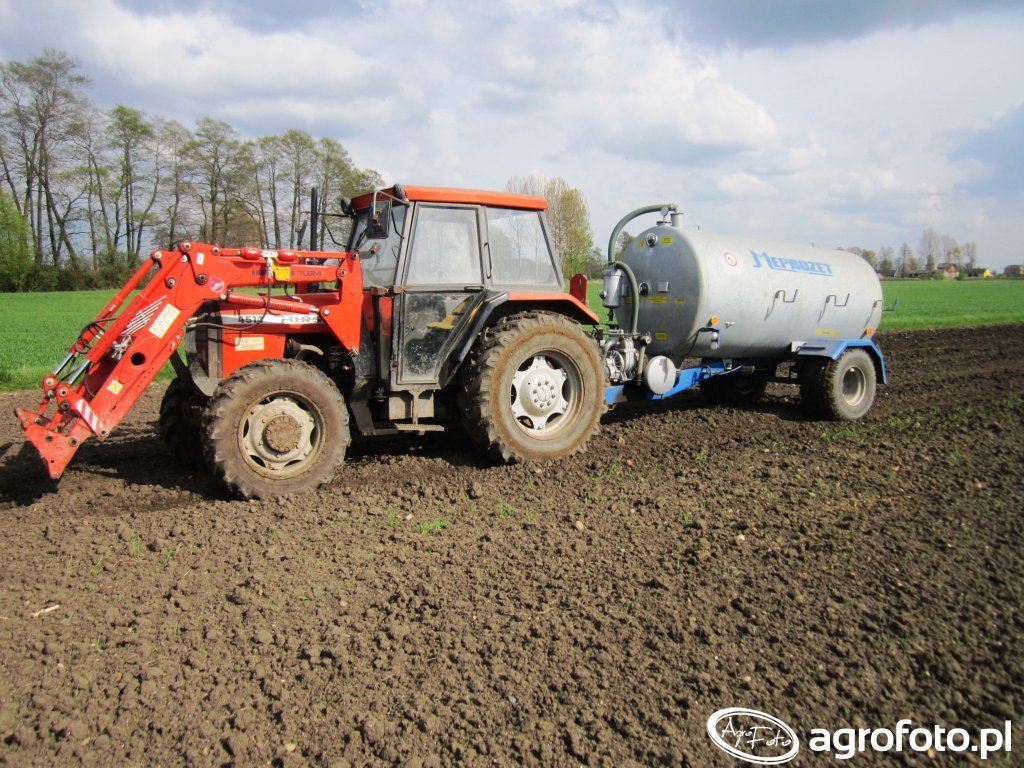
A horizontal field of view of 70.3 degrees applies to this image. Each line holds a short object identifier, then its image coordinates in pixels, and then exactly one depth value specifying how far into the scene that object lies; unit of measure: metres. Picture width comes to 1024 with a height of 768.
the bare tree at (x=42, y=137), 40.66
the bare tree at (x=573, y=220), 43.57
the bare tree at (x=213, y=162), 42.62
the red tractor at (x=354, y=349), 4.89
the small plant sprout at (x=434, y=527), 4.59
